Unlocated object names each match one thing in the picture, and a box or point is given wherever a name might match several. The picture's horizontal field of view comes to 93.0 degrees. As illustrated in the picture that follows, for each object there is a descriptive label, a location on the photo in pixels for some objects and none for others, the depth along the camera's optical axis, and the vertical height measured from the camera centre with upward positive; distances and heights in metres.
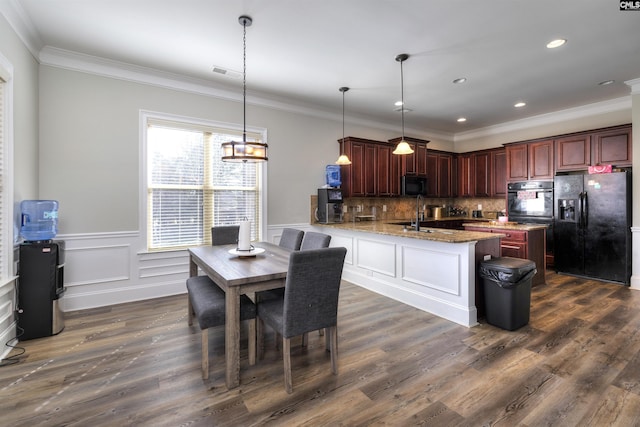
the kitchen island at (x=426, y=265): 3.13 -0.62
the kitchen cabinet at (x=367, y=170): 5.38 +0.81
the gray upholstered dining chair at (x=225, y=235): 3.59 -0.25
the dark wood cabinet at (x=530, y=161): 5.36 +0.97
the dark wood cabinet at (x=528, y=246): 4.27 -0.47
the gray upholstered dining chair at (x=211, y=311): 2.14 -0.70
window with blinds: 3.96 +0.42
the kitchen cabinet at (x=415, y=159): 6.00 +1.11
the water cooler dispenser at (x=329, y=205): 5.03 +0.15
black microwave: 5.95 +0.57
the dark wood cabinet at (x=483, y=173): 6.27 +0.87
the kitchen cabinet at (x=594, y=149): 4.58 +1.03
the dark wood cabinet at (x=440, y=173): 6.56 +0.89
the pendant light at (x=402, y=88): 3.43 +1.78
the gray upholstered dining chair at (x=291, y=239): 3.38 -0.29
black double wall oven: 5.20 +0.18
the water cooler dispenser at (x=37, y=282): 2.72 -0.61
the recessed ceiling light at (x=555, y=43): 3.07 +1.76
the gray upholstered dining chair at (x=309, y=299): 1.98 -0.58
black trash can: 2.92 -0.77
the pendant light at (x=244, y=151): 2.53 +0.53
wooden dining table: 2.03 -0.45
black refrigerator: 4.32 -0.19
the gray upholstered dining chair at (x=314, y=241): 2.82 -0.26
